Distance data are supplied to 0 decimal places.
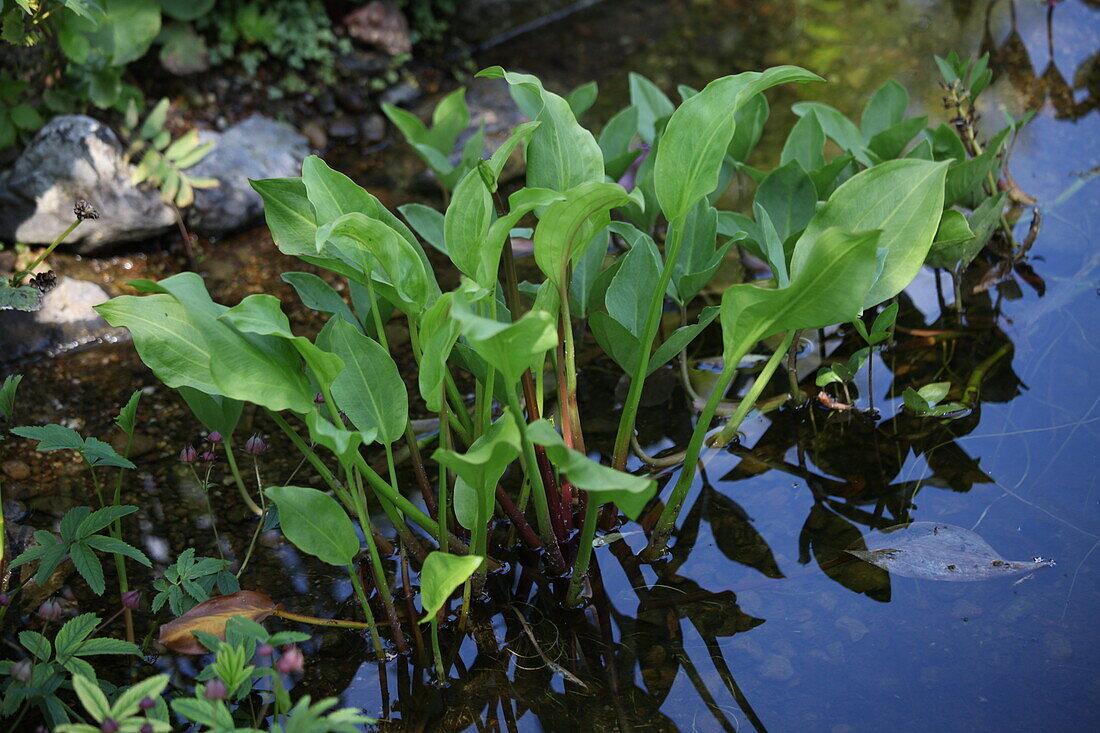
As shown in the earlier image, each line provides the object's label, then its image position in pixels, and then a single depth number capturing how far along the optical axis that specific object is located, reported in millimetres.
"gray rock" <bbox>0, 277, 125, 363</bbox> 2561
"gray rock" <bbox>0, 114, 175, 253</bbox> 2854
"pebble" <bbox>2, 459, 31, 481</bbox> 2092
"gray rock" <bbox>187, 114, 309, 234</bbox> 3125
